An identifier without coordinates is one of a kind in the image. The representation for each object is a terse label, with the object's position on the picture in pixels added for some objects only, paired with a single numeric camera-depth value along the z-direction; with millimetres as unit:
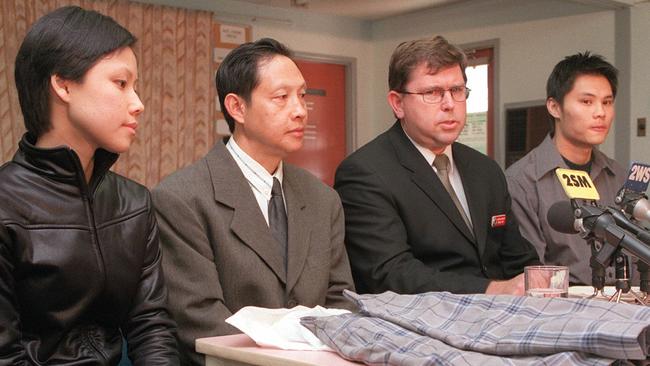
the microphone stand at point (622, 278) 1744
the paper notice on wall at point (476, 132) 6945
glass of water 1762
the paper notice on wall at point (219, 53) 6715
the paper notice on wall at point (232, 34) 6801
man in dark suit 2395
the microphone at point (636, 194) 1577
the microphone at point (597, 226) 1461
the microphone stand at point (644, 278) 1782
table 1352
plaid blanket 1183
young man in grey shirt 2918
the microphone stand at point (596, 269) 1666
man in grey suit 1988
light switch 5738
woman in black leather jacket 1604
